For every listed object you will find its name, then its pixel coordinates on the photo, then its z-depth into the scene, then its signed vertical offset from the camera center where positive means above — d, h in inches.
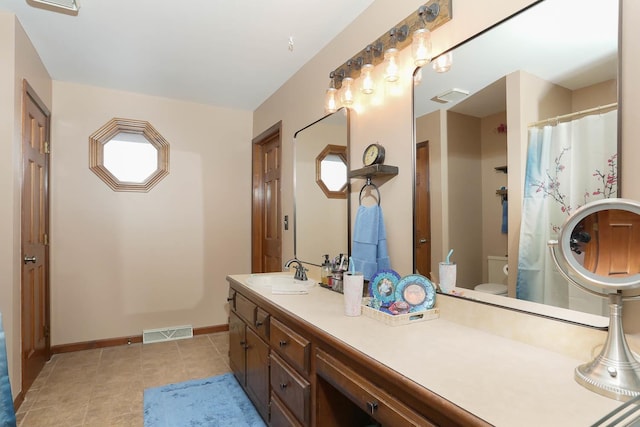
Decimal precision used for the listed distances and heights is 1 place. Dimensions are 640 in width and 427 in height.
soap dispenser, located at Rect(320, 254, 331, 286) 92.1 -15.0
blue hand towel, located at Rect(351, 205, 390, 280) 76.5 -6.1
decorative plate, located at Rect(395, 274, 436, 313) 60.9 -13.7
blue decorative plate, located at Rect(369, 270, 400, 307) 63.5 -13.4
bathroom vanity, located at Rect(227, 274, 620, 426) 32.4 -17.9
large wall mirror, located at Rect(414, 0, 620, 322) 43.7 +11.0
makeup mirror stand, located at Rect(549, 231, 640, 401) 33.7 -15.6
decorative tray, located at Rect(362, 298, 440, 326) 56.4 -17.0
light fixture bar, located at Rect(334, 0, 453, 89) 63.8 +37.6
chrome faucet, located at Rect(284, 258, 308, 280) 100.8 -16.7
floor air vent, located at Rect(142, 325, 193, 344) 142.2 -49.0
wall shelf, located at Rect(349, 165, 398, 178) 74.6 +9.8
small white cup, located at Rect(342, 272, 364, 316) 62.0 -13.9
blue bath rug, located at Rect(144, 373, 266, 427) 85.2 -50.3
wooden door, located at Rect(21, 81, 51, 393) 98.3 -6.4
